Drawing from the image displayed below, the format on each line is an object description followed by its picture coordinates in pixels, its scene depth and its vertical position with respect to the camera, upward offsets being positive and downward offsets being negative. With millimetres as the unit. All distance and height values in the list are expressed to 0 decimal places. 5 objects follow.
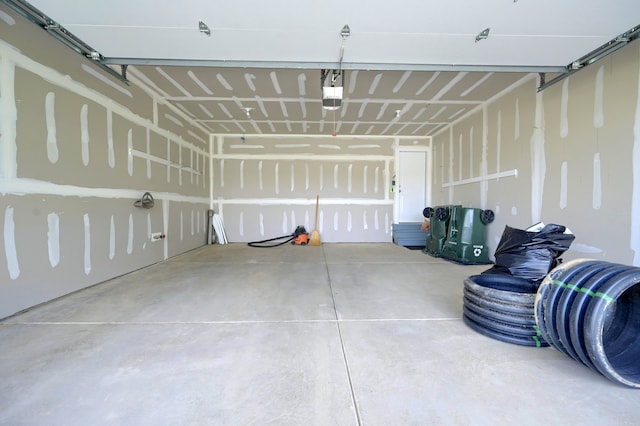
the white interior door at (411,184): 7082 +595
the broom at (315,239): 6668 -868
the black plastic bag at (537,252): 2238 -390
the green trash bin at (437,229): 5000 -462
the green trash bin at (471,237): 4449 -527
